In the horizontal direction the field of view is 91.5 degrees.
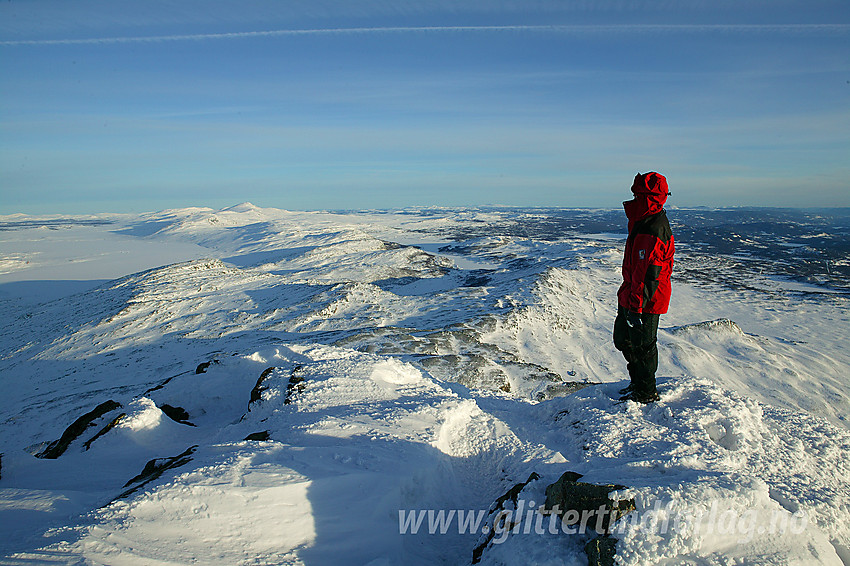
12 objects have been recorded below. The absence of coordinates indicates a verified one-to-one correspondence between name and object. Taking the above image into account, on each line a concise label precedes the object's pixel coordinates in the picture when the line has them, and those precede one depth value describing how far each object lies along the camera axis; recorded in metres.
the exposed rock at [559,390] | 11.14
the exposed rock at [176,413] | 8.10
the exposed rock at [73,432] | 6.87
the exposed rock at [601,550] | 2.90
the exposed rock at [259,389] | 7.00
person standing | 5.37
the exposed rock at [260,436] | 5.53
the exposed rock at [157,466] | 4.36
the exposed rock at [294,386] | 6.62
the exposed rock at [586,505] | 3.16
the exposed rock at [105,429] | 6.51
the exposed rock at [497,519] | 3.59
